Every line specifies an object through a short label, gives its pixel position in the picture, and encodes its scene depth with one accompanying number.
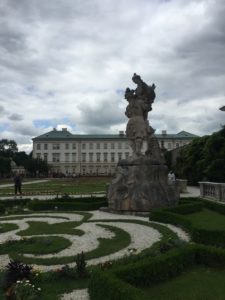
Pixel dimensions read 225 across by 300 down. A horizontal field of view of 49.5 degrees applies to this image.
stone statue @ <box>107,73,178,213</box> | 11.42
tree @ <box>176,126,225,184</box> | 22.17
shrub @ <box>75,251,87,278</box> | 4.98
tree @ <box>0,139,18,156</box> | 73.12
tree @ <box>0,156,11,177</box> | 53.89
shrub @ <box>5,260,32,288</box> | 4.47
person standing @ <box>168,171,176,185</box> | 18.97
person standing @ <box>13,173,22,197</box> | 18.45
